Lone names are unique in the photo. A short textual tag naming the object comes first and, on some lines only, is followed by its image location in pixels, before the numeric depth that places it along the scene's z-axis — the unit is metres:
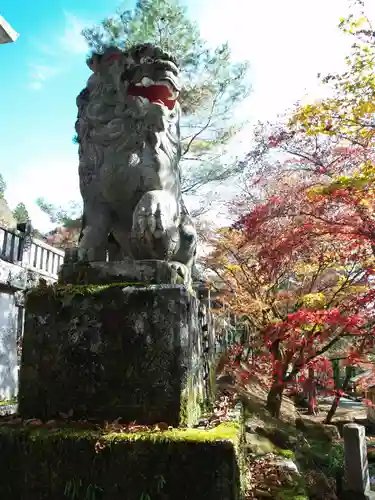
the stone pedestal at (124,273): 2.47
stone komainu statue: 2.76
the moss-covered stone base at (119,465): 1.76
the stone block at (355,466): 7.54
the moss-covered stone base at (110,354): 2.14
